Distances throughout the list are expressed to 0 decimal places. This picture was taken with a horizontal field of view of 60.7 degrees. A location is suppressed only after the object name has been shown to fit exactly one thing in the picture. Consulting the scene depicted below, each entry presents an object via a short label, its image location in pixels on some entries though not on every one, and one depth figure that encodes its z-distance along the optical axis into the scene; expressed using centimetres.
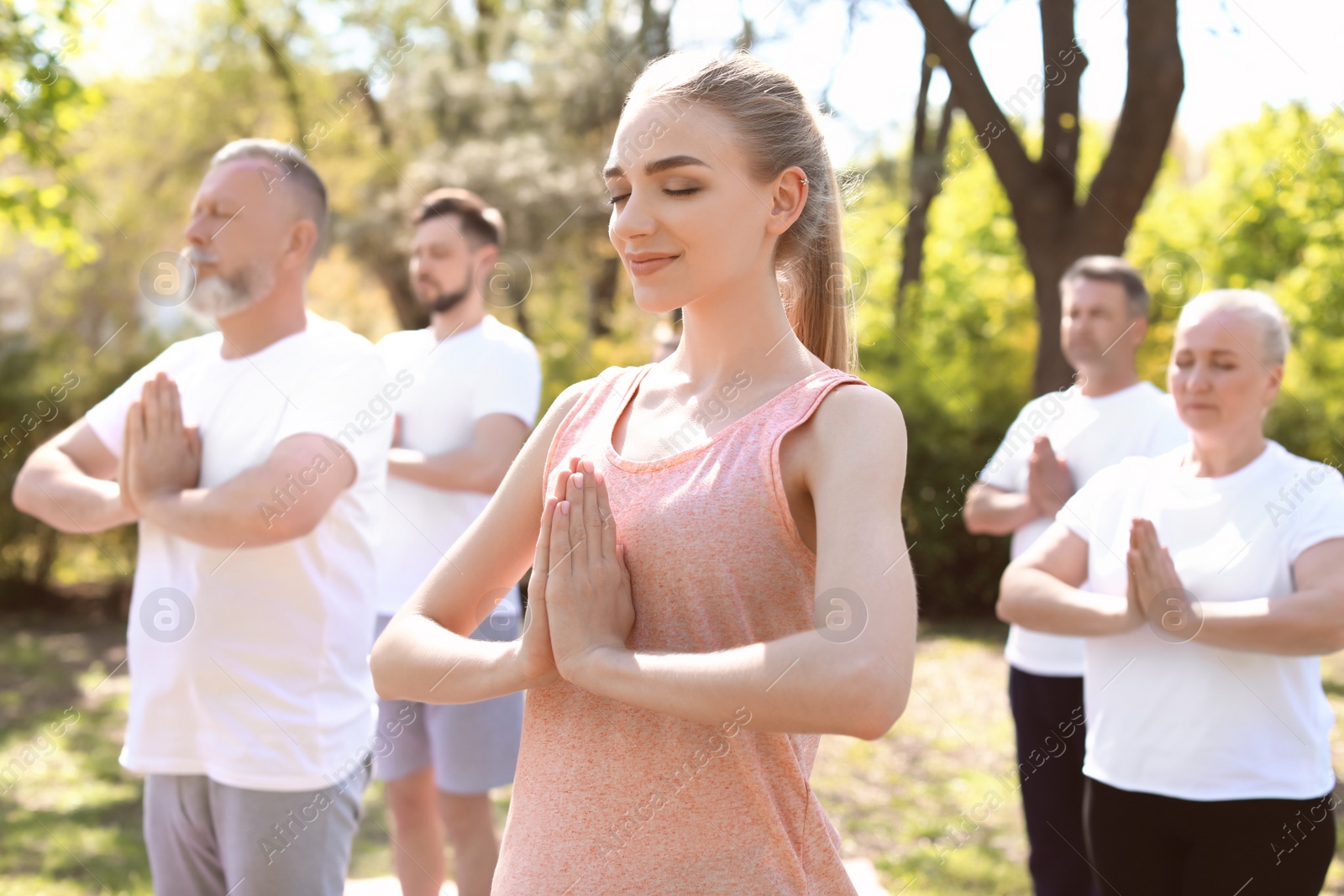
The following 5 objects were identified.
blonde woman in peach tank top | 139
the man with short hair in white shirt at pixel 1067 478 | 400
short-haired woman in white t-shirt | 273
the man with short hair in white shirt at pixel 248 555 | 257
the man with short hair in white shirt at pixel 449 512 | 378
